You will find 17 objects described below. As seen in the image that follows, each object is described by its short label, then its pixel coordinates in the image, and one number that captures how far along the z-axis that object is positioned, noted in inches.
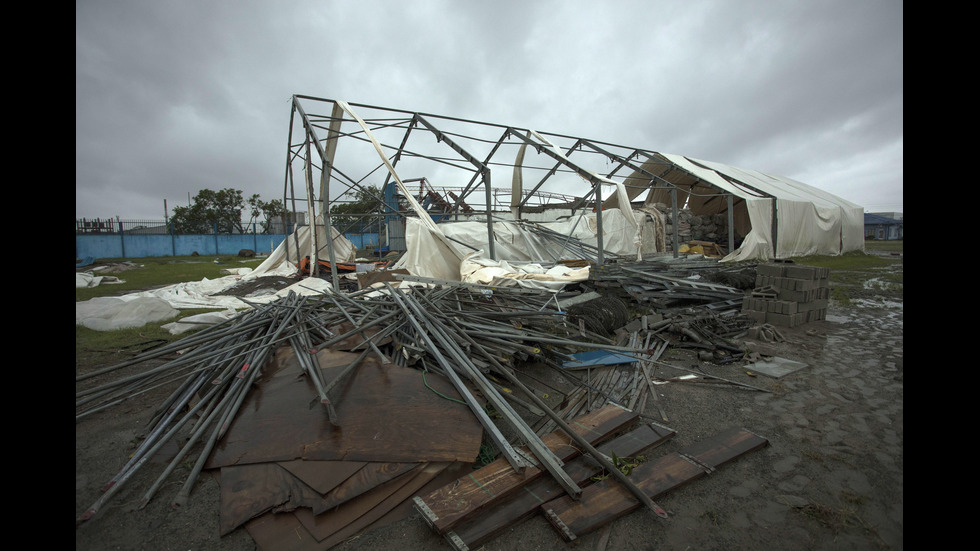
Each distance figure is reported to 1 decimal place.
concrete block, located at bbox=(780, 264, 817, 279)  253.3
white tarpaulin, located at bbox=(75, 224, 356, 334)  266.7
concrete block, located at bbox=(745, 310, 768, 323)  258.8
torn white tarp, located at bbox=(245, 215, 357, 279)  516.1
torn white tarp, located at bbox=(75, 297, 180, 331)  260.5
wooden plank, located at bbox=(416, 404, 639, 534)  83.3
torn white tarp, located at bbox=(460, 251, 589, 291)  317.7
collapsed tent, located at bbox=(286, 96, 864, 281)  403.0
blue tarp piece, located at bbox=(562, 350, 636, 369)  177.2
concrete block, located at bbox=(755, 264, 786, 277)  264.4
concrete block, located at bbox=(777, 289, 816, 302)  253.1
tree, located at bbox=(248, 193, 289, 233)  1454.2
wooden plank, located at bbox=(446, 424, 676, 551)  81.8
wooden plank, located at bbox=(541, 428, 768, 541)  85.2
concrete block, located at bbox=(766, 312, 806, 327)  247.8
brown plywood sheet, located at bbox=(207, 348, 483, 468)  99.7
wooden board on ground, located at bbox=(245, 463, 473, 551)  81.5
